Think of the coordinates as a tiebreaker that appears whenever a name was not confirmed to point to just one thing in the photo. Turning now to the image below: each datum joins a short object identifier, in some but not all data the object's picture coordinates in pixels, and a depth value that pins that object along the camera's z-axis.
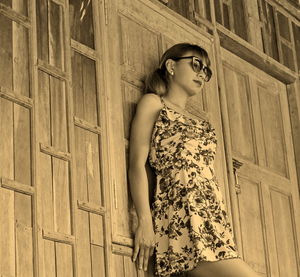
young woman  4.80
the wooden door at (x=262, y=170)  6.11
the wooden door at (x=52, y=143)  4.33
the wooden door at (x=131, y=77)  4.88
